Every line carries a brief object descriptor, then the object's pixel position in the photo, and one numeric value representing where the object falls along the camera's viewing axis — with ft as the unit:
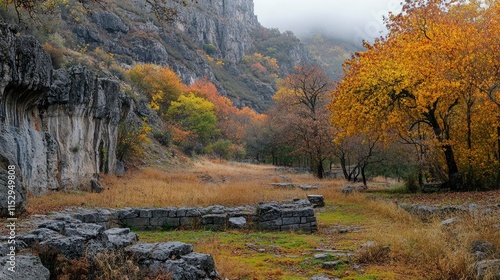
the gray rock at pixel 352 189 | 67.62
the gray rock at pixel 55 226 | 23.50
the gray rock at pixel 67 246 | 18.62
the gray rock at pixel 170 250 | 19.97
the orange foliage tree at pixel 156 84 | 167.63
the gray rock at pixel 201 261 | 19.60
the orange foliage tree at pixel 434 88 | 51.52
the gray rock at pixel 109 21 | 258.98
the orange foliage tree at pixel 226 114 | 221.46
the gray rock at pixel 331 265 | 23.38
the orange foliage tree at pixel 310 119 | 97.19
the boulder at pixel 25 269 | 15.31
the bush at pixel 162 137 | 128.06
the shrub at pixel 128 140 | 84.48
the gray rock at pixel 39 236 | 19.41
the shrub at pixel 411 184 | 66.28
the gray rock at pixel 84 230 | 20.85
